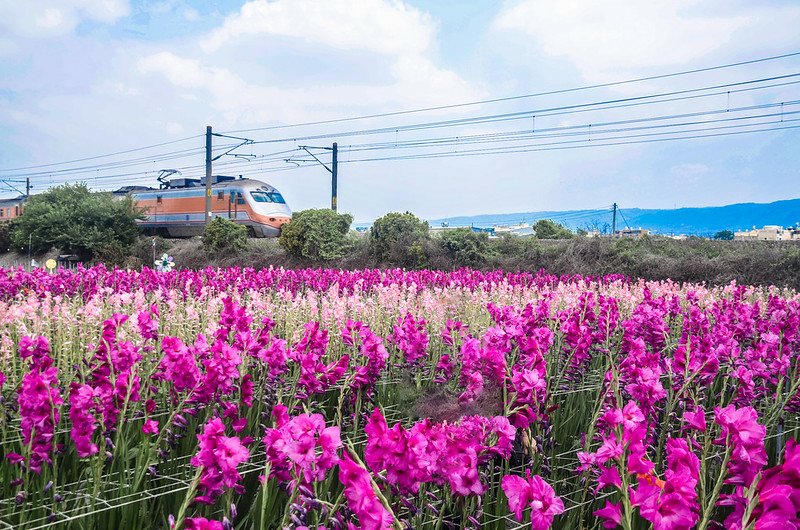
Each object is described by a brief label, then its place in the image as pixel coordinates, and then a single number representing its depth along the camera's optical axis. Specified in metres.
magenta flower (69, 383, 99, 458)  2.36
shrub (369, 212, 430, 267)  19.83
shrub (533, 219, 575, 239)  27.38
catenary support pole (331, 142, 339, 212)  28.58
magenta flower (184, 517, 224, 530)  1.53
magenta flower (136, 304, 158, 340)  3.48
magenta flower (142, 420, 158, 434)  2.57
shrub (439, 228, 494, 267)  18.78
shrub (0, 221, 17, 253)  36.12
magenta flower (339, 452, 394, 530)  1.46
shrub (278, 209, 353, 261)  22.20
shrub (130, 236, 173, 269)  28.83
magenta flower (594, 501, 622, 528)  1.61
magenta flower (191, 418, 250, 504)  1.85
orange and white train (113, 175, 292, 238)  29.84
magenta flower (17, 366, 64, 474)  2.37
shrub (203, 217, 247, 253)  25.05
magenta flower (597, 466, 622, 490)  1.72
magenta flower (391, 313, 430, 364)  3.73
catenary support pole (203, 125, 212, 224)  28.27
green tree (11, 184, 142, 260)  30.36
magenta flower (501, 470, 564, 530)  1.57
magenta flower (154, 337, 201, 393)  2.66
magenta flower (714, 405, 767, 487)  1.80
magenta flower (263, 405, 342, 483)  1.78
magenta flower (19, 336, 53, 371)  2.97
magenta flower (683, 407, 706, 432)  1.93
